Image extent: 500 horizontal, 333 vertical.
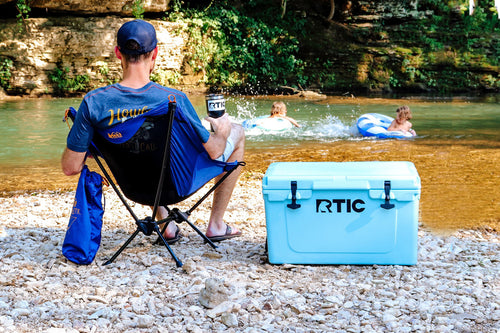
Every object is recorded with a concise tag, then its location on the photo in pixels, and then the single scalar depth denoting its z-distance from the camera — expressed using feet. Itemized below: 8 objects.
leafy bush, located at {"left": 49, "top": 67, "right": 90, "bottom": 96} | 54.95
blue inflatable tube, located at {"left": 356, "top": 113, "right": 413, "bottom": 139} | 32.73
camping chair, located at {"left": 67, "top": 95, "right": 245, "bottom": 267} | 10.92
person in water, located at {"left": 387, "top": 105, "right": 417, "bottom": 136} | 32.55
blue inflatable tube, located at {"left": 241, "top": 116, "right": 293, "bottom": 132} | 34.94
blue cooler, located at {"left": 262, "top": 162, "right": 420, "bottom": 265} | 10.80
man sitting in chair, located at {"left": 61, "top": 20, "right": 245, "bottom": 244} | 10.81
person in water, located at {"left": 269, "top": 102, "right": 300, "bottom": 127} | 36.34
